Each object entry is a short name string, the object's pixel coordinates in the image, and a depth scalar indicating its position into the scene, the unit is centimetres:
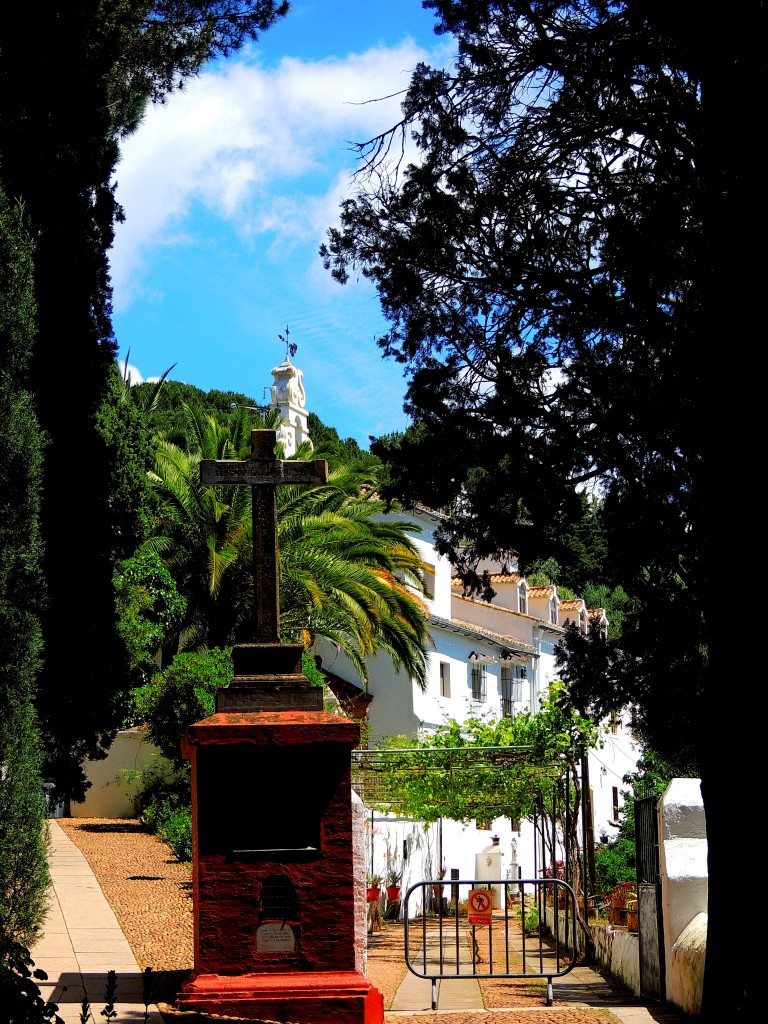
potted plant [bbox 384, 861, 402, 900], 2394
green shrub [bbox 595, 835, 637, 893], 2483
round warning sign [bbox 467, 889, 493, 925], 1513
